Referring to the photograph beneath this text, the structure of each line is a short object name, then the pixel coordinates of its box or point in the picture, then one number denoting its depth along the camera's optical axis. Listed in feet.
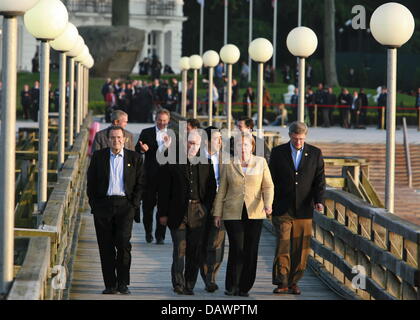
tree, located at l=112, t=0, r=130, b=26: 209.67
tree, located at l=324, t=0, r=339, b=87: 218.18
